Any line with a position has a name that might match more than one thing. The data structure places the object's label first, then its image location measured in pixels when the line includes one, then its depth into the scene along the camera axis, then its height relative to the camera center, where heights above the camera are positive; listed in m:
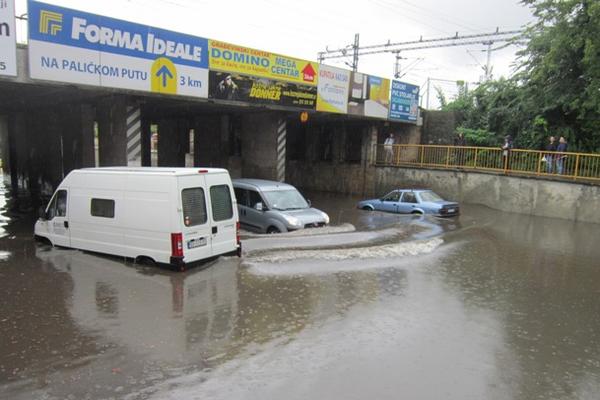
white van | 8.80 -1.39
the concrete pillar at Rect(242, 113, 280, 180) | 22.16 -0.02
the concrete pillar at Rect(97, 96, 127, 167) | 15.89 +0.29
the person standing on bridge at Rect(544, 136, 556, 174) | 19.42 -0.26
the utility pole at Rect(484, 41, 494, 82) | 38.59 +6.62
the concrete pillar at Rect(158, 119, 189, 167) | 30.98 +0.03
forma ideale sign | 12.27 +2.42
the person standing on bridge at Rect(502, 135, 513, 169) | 20.81 -0.04
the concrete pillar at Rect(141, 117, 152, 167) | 30.84 -0.08
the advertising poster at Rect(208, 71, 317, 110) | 16.64 +2.01
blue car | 17.98 -2.06
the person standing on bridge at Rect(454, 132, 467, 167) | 22.91 -0.26
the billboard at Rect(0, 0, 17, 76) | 11.41 +2.29
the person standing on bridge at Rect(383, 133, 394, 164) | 25.98 +0.00
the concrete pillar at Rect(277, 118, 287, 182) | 22.04 -0.12
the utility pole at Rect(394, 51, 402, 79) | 40.52 +6.88
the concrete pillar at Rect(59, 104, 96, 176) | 19.61 +0.11
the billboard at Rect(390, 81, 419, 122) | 25.15 +2.53
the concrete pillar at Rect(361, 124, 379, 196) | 26.45 -0.64
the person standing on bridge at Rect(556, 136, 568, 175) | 19.09 -0.24
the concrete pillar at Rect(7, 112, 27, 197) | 26.91 -0.20
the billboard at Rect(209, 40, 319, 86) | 16.33 +2.95
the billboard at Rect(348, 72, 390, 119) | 22.41 +2.53
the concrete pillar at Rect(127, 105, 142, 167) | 15.99 +0.15
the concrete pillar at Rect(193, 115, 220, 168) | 27.67 +0.09
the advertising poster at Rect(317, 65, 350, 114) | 20.59 +2.51
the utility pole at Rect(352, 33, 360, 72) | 39.28 +7.86
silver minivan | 13.55 -1.84
